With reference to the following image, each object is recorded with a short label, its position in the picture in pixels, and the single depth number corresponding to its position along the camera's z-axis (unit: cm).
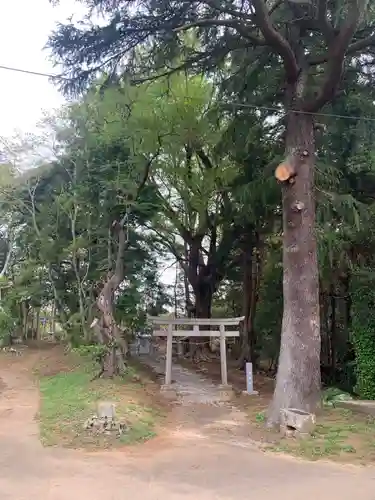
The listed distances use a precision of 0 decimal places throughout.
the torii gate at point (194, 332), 1266
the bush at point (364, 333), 1055
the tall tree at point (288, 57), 787
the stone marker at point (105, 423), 728
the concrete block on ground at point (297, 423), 730
